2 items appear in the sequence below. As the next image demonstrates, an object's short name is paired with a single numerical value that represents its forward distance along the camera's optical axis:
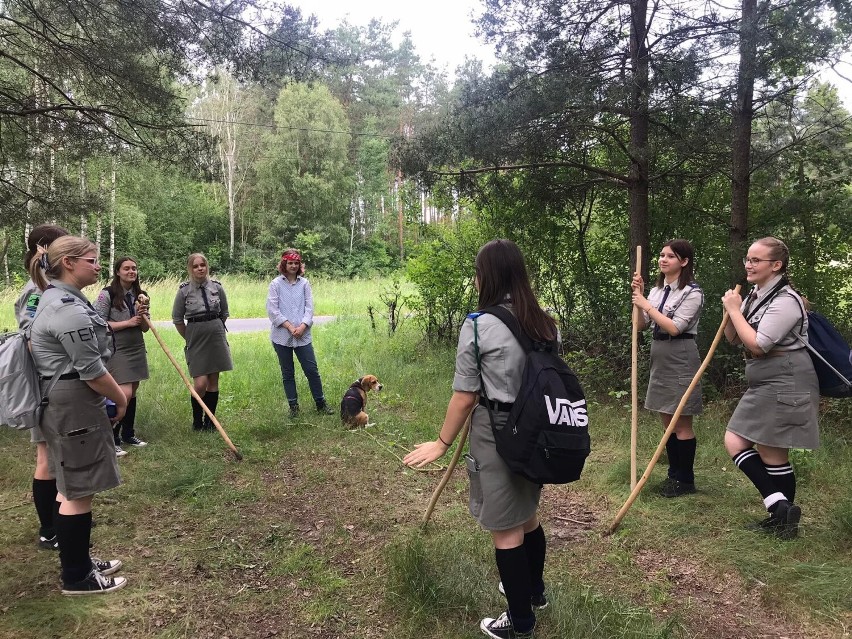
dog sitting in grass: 5.74
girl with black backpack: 2.23
